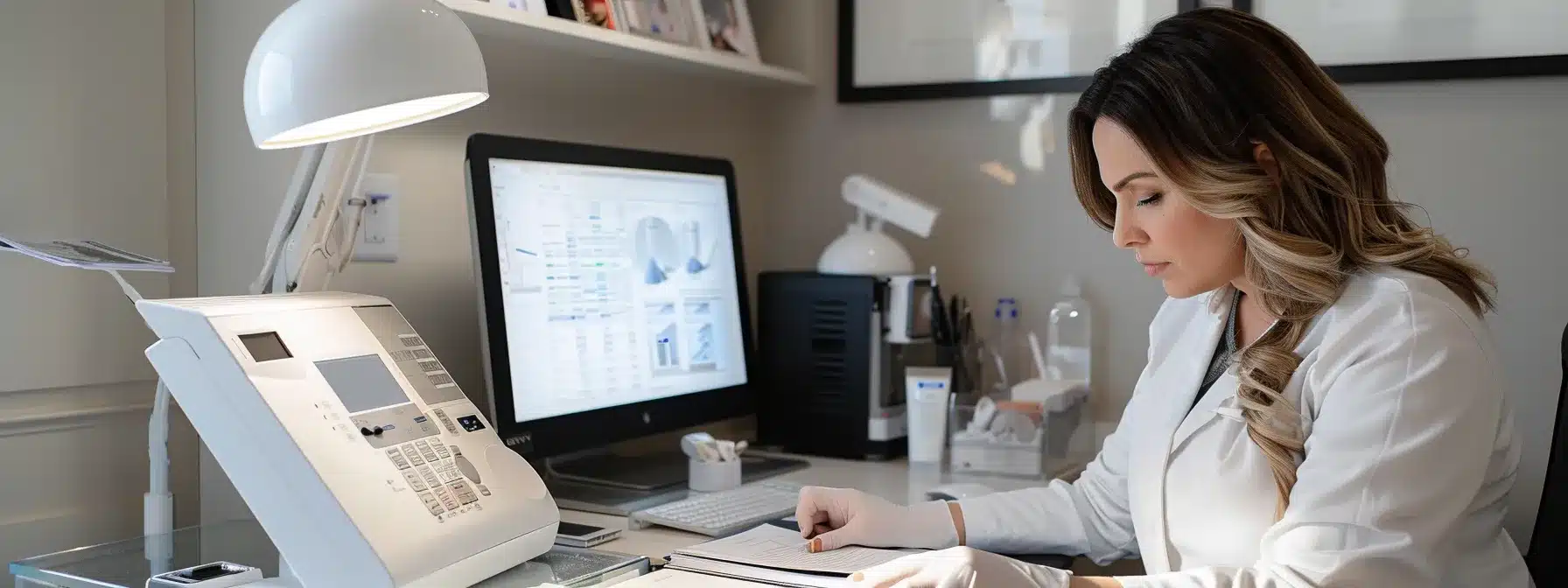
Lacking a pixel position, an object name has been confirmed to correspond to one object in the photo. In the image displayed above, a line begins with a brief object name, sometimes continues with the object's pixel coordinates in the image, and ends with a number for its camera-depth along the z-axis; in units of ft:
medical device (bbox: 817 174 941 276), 7.06
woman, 3.64
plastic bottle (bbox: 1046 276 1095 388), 7.20
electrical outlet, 5.38
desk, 4.03
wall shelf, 5.37
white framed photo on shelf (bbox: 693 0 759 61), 7.19
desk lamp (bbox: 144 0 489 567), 3.59
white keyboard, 5.01
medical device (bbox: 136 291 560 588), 3.64
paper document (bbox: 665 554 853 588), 4.13
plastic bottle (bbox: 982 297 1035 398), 7.41
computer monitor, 5.26
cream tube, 6.62
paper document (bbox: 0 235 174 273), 4.00
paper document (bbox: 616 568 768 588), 4.19
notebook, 4.20
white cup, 5.82
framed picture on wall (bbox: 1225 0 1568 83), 6.17
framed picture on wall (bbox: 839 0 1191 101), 7.20
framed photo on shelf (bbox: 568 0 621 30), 6.07
